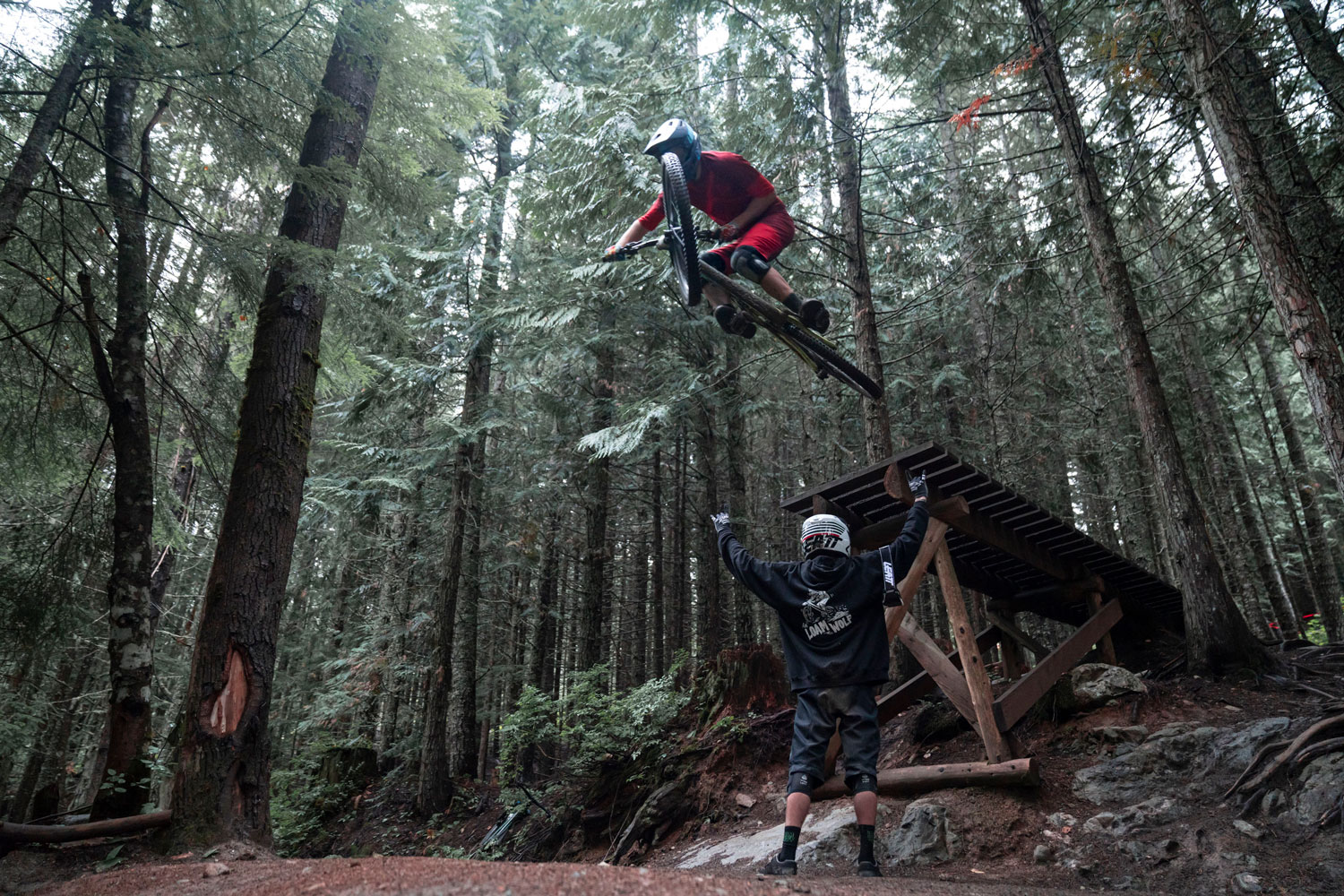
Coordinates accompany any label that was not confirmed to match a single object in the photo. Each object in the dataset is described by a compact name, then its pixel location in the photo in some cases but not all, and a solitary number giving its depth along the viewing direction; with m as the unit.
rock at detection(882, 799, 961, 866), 5.28
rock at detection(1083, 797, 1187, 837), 5.12
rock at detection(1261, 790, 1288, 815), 4.81
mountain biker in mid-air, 6.25
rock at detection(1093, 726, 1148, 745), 6.24
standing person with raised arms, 4.15
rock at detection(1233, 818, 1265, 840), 4.65
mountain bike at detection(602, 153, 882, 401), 5.64
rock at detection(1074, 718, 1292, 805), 5.49
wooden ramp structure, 5.90
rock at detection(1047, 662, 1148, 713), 7.00
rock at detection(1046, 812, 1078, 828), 5.34
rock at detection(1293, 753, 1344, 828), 4.58
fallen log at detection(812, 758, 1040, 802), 5.55
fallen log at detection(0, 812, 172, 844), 4.15
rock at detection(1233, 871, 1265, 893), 4.14
